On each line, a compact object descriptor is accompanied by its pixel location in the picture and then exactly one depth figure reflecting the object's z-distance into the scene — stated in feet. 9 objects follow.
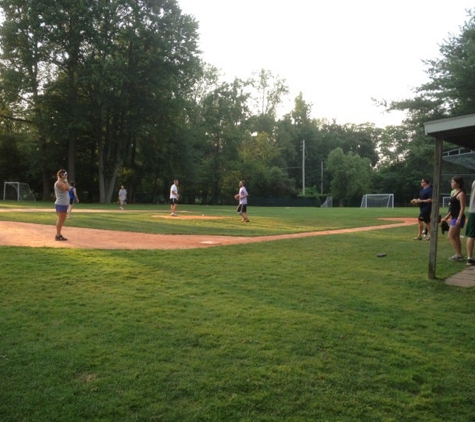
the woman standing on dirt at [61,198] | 35.83
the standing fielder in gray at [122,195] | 97.01
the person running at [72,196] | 66.91
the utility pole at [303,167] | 213.75
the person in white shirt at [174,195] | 73.87
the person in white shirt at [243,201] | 62.90
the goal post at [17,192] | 145.69
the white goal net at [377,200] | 186.87
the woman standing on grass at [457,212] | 29.12
